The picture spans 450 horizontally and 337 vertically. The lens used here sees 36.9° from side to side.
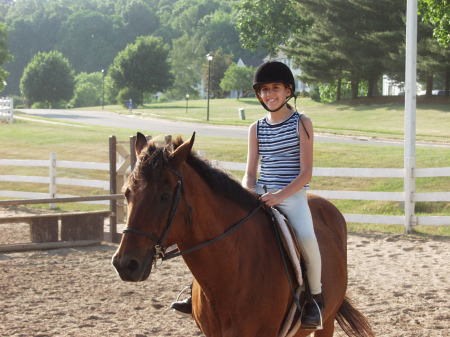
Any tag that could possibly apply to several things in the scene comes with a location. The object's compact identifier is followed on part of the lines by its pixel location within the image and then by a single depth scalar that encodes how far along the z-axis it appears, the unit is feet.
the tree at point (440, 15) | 67.11
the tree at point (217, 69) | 301.00
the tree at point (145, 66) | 289.53
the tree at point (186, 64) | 370.53
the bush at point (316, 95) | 238.27
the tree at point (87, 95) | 374.84
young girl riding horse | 14.78
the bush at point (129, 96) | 277.64
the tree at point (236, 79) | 286.25
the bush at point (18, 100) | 443.65
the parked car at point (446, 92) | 162.64
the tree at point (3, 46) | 215.92
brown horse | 11.62
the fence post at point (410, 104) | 45.14
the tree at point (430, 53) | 131.23
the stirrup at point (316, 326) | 14.85
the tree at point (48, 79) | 327.47
